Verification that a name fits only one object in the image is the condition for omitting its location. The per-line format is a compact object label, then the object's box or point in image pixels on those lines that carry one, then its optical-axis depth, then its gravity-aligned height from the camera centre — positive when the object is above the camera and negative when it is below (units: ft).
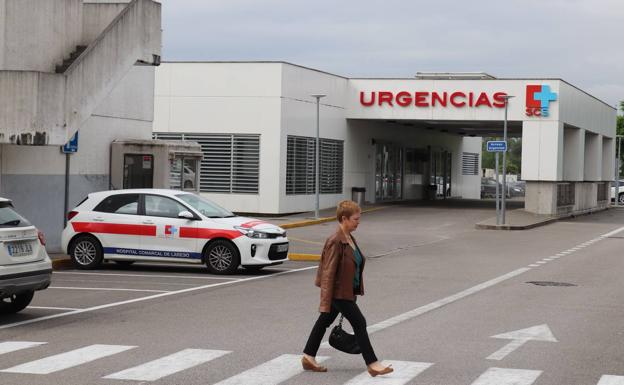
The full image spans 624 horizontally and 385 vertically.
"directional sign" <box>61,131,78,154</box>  73.56 +0.79
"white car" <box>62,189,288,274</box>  63.52 -4.38
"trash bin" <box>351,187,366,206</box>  154.61 -4.09
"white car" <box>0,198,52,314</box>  40.22 -3.92
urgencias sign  148.46 +9.48
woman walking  30.25 -3.39
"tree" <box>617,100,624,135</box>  318.22 +14.41
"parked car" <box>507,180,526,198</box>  248.32 -4.77
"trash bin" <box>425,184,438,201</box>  194.70 -4.61
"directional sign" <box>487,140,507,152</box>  121.82 +2.54
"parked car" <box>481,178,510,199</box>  233.17 -4.63
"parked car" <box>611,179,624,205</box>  228.70 -5.06
